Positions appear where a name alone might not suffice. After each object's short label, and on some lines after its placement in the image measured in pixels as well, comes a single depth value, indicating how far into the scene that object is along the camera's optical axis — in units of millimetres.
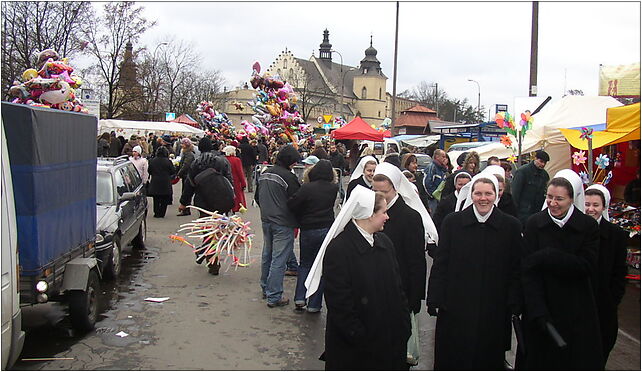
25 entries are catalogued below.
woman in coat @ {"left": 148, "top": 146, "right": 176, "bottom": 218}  14531
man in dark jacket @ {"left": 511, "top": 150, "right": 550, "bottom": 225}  9781
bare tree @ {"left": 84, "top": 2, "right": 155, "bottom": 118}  35031
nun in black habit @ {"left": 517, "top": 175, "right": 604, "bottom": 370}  4398
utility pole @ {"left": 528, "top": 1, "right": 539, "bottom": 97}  14477
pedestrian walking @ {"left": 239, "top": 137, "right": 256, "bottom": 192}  20688
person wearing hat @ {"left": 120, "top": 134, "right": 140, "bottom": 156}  16359
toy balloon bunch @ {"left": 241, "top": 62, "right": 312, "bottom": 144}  20594
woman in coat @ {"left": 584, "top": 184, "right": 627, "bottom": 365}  4973
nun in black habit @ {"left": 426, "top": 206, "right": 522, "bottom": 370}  4516
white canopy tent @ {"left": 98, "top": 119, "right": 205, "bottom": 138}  27436
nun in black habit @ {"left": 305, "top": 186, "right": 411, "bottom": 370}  3871
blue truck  5086
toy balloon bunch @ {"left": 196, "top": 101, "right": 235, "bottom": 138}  29422
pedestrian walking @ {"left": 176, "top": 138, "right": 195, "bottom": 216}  15174
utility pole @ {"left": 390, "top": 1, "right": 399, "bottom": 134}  32500
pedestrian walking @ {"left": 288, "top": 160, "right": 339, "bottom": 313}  7203
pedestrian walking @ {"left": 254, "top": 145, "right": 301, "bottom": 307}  7570
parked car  8043
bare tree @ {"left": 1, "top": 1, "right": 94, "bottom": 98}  28672
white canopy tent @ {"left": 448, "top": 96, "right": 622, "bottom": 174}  12445
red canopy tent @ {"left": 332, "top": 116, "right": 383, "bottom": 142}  22266
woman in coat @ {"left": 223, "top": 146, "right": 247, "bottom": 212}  11883
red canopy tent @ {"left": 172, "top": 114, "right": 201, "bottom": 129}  42881
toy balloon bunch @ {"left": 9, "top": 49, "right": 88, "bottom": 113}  8742
